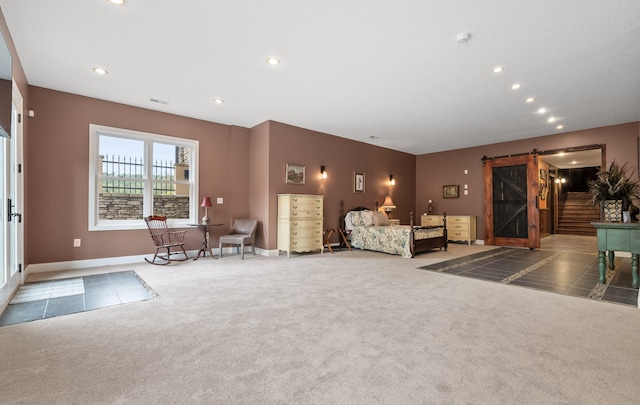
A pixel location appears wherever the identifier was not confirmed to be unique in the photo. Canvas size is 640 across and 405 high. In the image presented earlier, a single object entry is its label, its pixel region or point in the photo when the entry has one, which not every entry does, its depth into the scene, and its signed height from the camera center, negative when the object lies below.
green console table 3.58 -0.45
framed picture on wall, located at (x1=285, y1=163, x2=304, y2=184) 6.47 +0.67
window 5.13 +0.48
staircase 10.80 -0.42
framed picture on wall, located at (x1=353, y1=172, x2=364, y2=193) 7.92 +0.58
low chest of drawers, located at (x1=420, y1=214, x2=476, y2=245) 8.11 -0.67
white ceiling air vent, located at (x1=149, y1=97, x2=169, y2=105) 5.10 +1.81
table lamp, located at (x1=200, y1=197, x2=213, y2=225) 5.85 +0.00
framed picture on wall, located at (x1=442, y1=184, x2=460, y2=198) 8.81 +0.38
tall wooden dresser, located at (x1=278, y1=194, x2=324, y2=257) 6.01 -0.39
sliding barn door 7.32 +0.06
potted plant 4.29 +0.15
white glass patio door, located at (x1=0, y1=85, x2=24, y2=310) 3.31 -0.06
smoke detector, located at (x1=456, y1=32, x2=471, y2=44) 3.12 +1.79
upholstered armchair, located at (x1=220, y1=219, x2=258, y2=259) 5.73 -0.63
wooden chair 5.18 -0.60
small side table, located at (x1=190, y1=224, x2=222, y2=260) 5.78 -0.78
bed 6.11 -0.69
